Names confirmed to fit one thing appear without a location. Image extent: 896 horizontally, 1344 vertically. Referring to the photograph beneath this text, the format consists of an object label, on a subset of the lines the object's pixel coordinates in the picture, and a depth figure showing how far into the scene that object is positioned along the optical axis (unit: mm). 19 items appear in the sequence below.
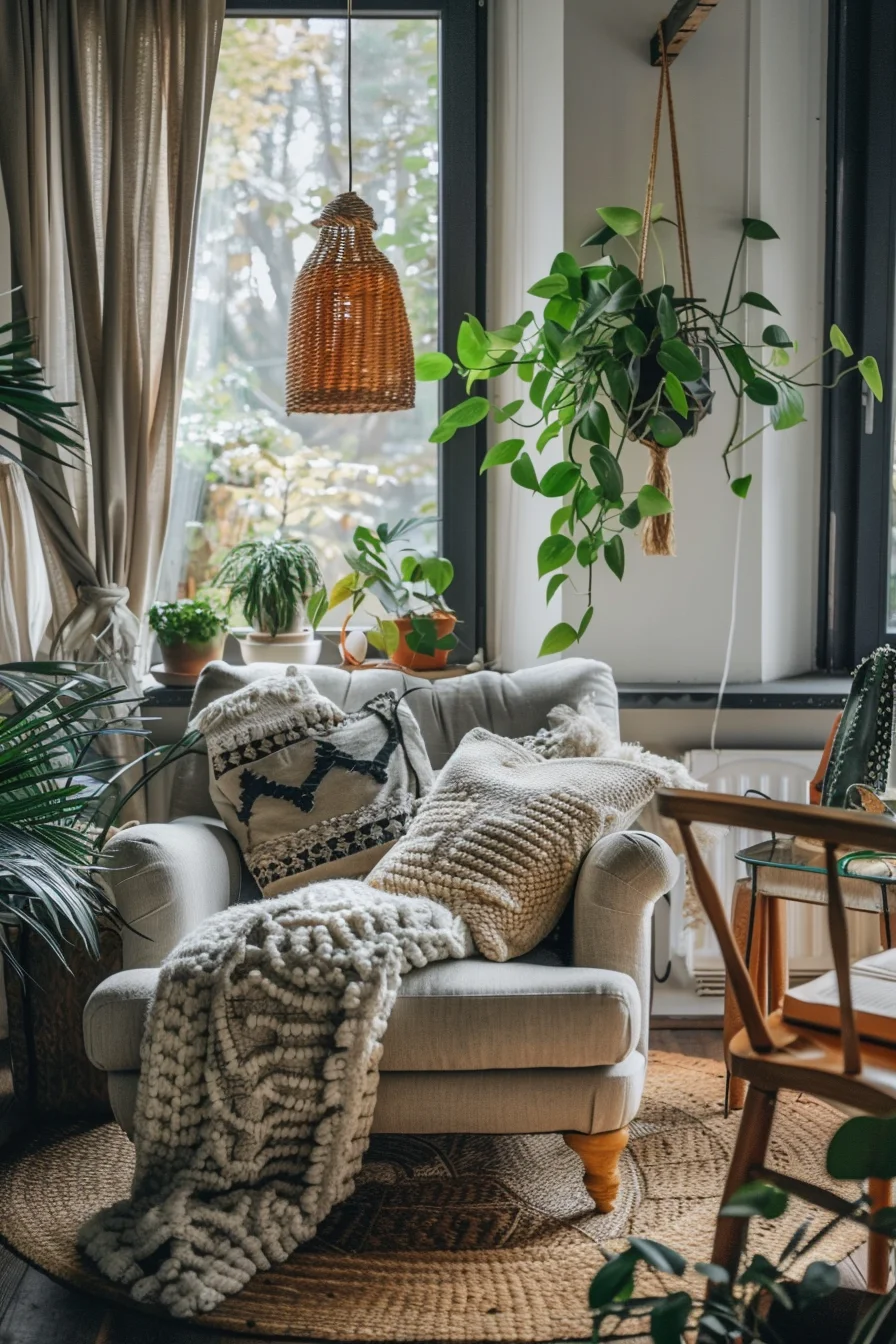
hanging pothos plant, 2699
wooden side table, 2094
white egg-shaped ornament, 3115
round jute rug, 1823
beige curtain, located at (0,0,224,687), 2973
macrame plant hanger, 2832
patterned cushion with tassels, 2453
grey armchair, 1949
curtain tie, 2980
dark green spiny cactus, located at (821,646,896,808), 2521
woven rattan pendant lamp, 2738
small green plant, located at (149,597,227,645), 3090
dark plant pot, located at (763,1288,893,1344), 1261
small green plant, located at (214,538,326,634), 3078
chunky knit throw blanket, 1915
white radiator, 2986
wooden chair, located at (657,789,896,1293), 1362
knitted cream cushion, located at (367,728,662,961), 2176
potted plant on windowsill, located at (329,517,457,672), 3004
